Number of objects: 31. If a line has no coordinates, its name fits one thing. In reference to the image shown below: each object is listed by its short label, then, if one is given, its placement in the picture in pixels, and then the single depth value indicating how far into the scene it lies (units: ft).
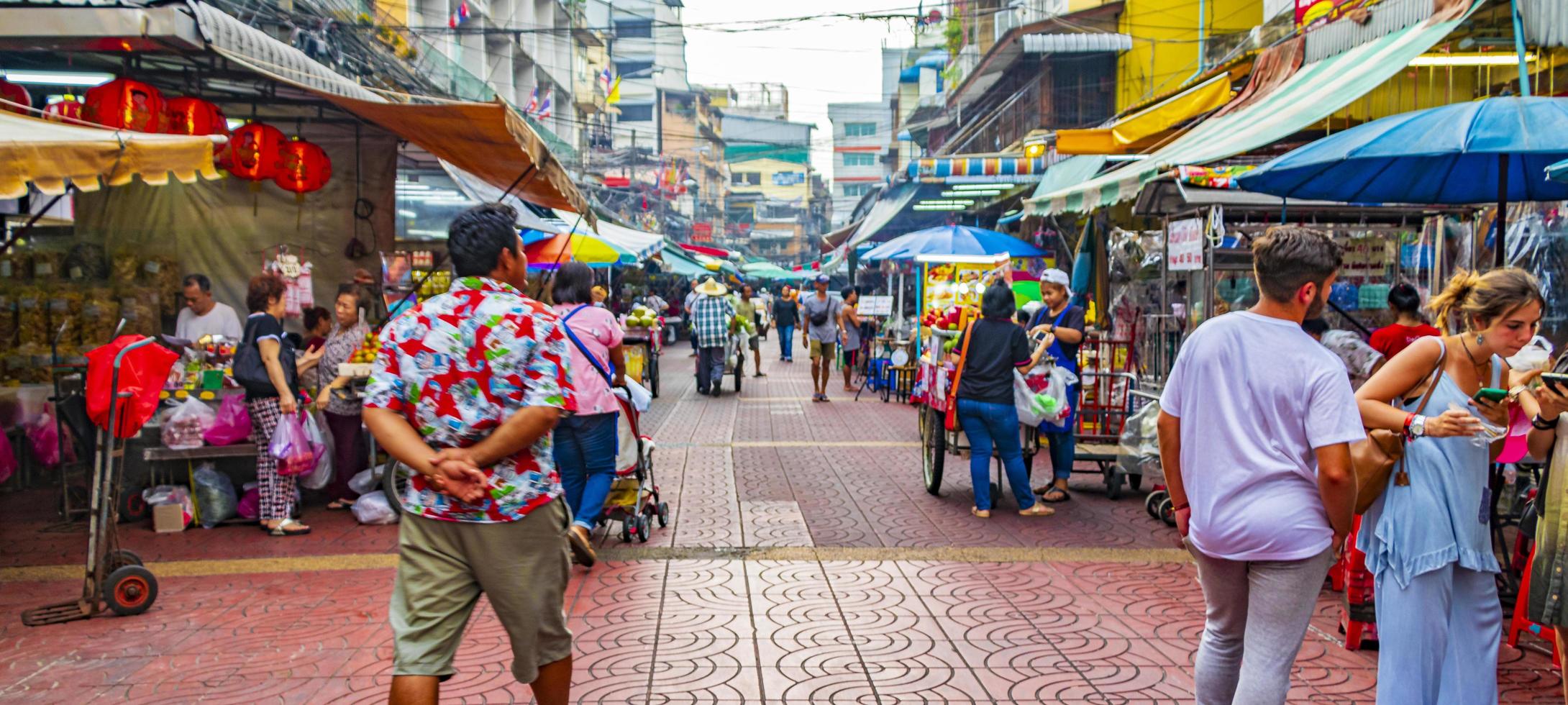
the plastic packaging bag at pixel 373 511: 26.13
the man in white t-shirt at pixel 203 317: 28.68
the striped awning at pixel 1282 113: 28.48
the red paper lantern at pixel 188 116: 27.43
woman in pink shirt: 21.50
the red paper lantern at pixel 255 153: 30.17
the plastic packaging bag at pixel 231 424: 26.02
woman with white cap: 28.66
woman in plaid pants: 24.57
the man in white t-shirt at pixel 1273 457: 10.44
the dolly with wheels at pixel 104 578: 18.07
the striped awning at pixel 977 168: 54.49
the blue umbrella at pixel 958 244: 48.83
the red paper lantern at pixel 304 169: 31.45
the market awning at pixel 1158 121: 42.88
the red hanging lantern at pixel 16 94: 27.50
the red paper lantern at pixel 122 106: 25.91
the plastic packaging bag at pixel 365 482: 27.22
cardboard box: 25.11
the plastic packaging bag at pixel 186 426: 25.61
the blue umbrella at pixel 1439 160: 17.38
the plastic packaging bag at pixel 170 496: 25.43
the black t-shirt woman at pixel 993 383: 26.08
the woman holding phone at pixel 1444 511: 11.85
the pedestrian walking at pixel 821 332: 57.52
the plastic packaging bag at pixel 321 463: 26.68
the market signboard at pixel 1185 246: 26.45
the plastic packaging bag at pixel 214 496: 25.81
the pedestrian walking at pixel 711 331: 55.57
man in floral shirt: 10.51
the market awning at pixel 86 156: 17.43
